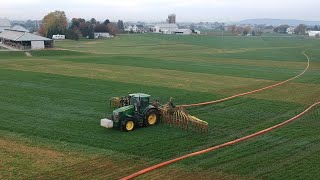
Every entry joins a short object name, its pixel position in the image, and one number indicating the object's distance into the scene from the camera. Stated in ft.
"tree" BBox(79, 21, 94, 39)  432.66
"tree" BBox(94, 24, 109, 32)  486.79
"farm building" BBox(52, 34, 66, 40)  381.97
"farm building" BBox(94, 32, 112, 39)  454.81
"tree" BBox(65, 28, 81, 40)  400.47
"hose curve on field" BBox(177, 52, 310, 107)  88.19
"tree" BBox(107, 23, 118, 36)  496.39
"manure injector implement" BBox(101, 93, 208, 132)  66.03
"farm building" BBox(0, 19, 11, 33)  415.58
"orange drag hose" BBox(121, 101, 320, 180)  48.05
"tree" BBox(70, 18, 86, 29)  439.63
